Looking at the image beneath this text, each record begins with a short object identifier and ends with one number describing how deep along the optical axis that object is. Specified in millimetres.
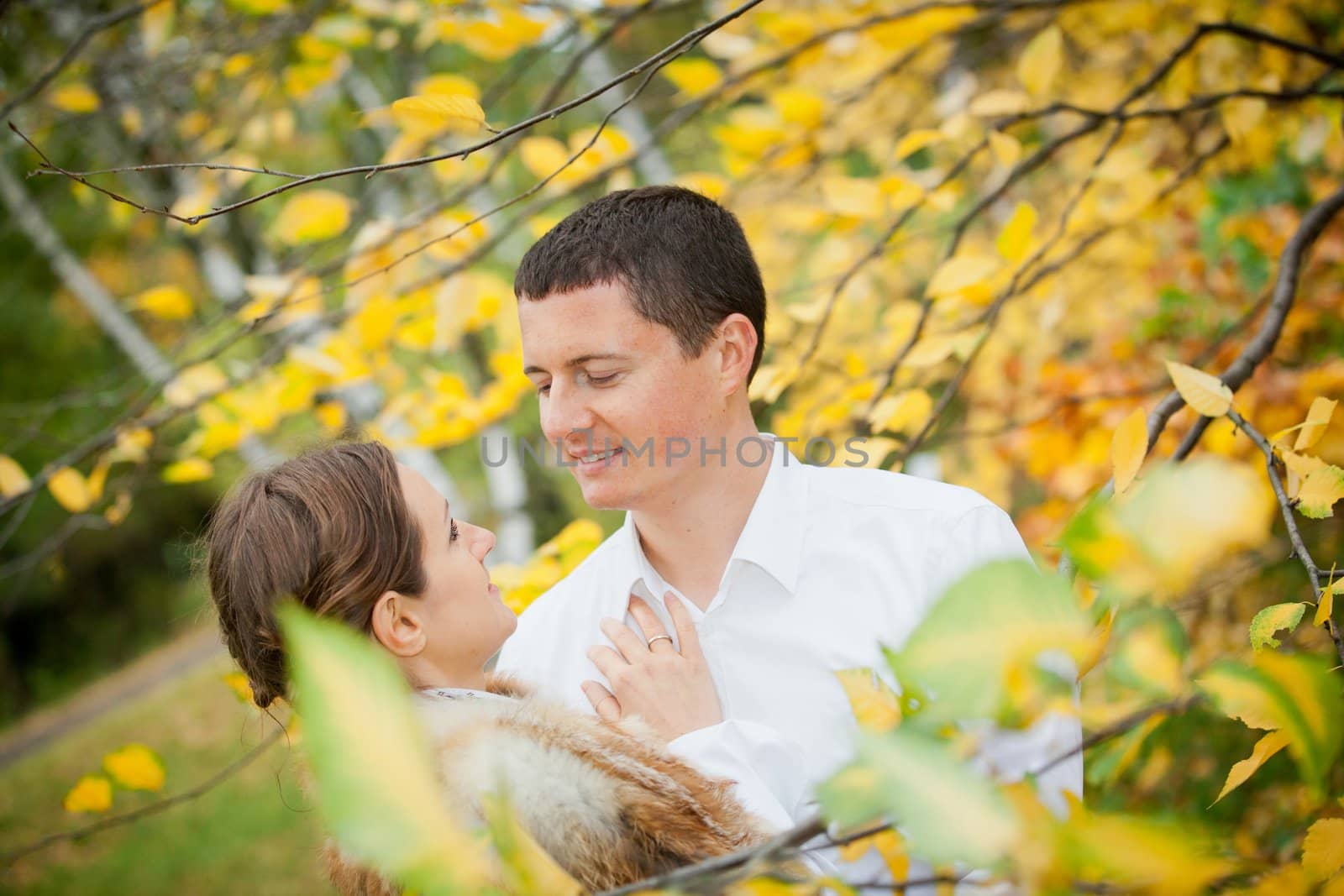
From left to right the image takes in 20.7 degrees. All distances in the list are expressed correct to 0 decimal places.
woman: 2185
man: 2334
